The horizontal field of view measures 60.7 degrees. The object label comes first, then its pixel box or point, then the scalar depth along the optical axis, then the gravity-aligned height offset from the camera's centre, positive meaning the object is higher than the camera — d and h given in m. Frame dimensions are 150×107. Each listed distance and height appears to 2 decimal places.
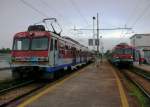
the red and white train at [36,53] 7.16 +0.07
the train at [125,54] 15.87 +0.03
